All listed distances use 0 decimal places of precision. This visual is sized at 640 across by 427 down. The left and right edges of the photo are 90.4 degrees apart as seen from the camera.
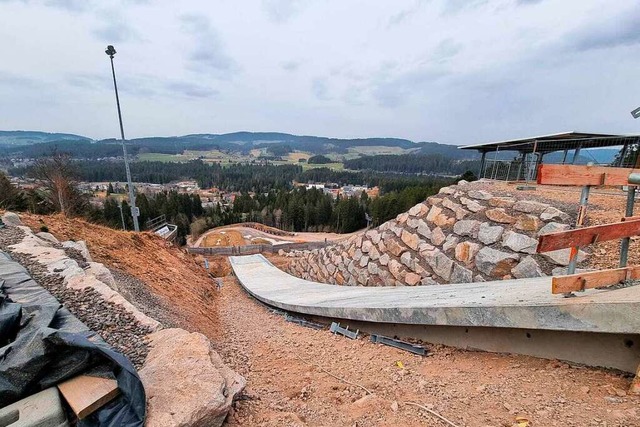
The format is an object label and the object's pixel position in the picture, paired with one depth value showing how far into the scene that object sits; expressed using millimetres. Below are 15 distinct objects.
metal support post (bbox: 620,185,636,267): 2867
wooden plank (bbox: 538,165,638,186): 2893
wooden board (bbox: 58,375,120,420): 1924
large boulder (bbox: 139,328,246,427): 2129
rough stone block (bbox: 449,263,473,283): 5039
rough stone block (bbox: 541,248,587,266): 4110
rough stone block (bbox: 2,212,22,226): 6836
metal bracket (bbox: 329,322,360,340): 4600
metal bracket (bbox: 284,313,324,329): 5453
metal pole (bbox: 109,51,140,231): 12756
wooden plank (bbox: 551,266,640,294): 2660
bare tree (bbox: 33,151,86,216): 15492
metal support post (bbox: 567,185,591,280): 2820
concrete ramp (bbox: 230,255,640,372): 2379
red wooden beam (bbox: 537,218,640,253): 2680
